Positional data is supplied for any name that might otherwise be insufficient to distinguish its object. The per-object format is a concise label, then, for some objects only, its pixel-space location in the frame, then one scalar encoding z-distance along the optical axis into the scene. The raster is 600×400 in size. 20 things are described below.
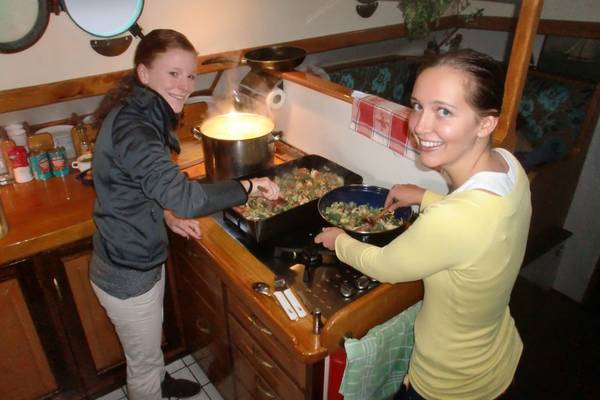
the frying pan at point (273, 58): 2.32
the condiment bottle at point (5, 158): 2.13
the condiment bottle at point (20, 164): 2.12
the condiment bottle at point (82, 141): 2.33
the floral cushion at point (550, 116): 2.75
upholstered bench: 2.69
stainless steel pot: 1.93
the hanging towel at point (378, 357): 1.37
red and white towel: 1.77
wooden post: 1.35
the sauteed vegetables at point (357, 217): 1.65
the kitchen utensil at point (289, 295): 1.40
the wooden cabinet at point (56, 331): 1.89
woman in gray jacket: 1.39
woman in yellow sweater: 1.04
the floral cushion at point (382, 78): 3.17
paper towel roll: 2.30
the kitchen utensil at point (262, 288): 1.47
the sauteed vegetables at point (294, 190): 1.81
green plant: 2.86
